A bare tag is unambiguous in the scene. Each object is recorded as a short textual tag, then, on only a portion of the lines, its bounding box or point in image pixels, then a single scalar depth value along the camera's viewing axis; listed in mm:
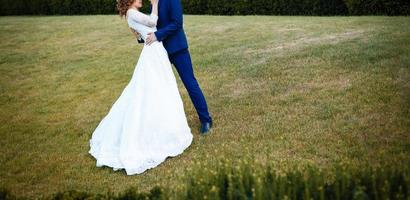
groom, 6609
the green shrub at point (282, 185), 3477
